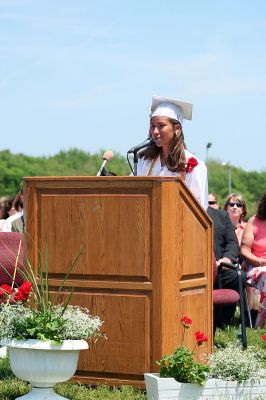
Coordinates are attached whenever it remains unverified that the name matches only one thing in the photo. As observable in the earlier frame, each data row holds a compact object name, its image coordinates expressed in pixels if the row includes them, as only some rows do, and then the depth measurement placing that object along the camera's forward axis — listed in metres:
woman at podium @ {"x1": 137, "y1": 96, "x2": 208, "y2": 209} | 14.69
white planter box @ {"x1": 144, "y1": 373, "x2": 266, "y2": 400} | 12.09
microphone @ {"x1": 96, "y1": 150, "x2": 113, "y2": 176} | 14.41
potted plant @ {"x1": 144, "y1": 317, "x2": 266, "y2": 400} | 12.17
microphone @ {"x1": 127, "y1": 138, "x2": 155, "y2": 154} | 14.30
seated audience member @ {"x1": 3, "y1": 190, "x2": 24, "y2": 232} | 23.15
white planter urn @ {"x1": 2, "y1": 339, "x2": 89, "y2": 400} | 11.89
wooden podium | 12.85
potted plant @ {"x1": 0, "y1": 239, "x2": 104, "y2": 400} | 11.90
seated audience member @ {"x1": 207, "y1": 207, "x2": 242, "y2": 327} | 22.19
